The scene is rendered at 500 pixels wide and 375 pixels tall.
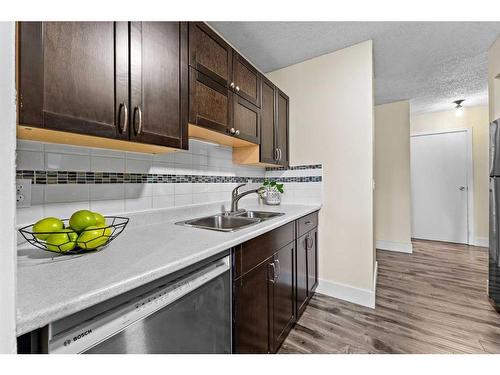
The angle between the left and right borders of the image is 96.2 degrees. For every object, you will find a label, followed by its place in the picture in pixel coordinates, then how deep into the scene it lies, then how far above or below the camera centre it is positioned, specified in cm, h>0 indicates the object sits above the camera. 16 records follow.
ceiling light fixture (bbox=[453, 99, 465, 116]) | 377 +136
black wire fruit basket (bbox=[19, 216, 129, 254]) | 72 -17
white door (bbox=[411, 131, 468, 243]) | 391 +3
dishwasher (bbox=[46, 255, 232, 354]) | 53 -38
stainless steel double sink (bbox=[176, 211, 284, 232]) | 160 -23
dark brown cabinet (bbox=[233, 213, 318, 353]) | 106 -58
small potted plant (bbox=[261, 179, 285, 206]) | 238 -5
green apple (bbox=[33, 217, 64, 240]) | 72 -12
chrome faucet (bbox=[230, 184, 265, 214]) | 189 -11
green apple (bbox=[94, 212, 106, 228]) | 80 -12
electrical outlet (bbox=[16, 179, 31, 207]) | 87 -1
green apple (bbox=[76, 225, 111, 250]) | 75 -17
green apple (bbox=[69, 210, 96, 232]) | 77 -11
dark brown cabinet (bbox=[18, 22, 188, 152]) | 69 +41
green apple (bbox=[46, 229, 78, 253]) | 72 -17
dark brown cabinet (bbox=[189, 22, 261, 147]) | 129 +67
